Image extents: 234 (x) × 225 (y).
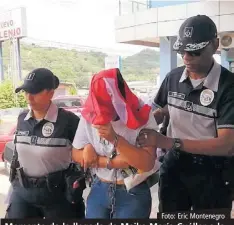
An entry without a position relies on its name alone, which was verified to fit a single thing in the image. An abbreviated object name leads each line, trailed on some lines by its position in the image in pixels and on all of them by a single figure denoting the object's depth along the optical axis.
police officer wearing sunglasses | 1.18
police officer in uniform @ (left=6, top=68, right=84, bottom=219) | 1.40
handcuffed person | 1.06
